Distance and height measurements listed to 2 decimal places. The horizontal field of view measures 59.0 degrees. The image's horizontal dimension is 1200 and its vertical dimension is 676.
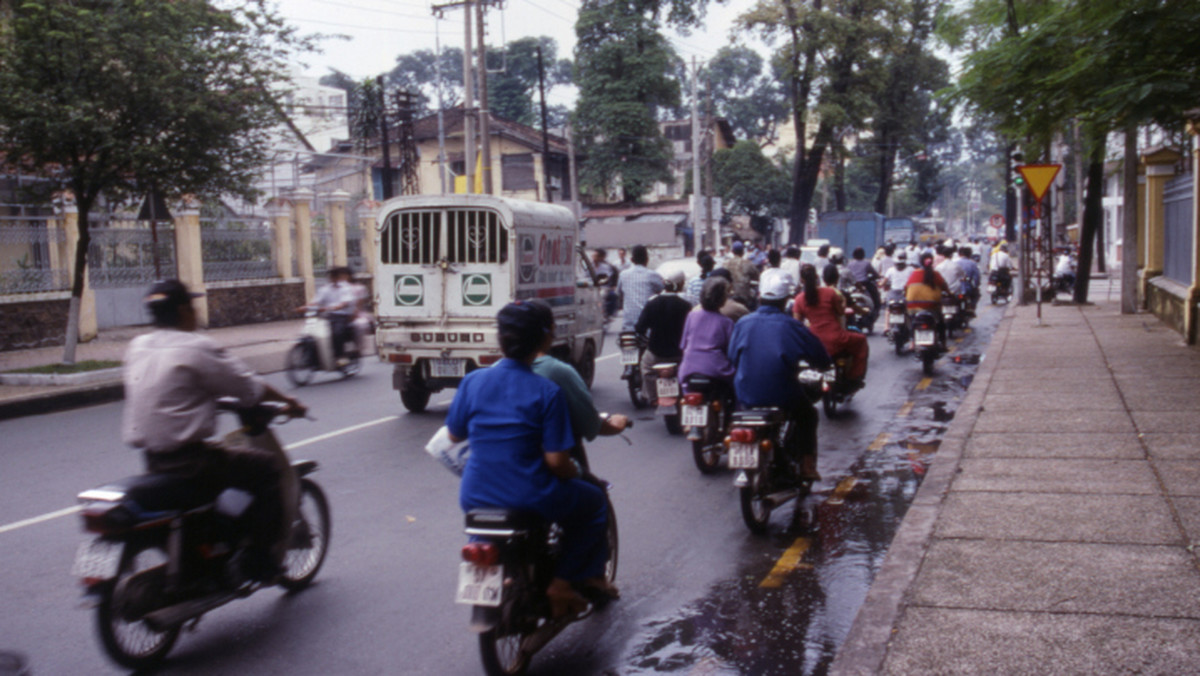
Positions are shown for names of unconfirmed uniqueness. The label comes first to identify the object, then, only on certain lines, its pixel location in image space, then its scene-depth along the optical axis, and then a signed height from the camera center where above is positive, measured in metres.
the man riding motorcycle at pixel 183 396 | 4.54 -0.55
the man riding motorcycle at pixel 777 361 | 6.61 -0.67
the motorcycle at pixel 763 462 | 6.18 -1.24
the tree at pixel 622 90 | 48.03 +7.68
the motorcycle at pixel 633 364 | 11.16 -1.13
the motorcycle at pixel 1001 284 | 27.56 -0.94
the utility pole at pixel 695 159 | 38.97 +3.59
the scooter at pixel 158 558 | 4.25 -1.21
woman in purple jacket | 8.30 -0.65
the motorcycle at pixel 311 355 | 14.35 -1.20
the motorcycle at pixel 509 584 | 3.92 -1.23
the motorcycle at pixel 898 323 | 15.55 -1.06
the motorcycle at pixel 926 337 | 13.39 -1.11
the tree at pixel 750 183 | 55.53 +3.74
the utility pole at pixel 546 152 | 38.97 +4.01
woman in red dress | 10.22 -0.62
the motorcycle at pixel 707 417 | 7.86 -1.23
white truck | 11.11 -0.19
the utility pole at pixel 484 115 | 26.25 +3.66
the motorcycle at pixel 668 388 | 9.14 -1.14
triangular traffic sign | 17.06 +1.15
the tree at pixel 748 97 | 82.62 +12.48
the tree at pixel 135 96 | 13.50 +2.38
